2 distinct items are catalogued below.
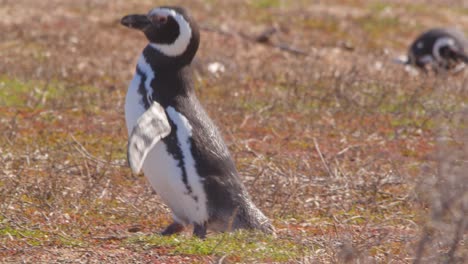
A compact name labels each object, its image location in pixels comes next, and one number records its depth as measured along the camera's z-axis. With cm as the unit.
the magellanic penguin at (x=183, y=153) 1296
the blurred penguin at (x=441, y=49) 3037
